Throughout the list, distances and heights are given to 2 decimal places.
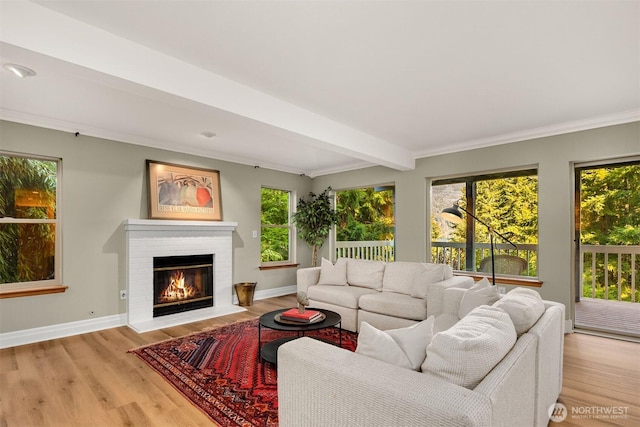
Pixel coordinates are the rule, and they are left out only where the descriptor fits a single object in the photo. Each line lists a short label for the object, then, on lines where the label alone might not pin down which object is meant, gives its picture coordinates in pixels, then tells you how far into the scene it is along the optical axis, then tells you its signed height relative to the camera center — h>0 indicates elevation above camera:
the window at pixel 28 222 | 3.64 -0.06
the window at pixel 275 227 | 6.09 -0.19
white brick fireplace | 4.26 -0.52
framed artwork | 4.59 +0.36
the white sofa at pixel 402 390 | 1.05 -0.61
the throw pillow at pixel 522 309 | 1.79 -0.52
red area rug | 2.26 -1.31
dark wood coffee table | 2.88 -0.96
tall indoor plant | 6.21 -0.04
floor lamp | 3.98 +0.03
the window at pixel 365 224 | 6.49 -0.15
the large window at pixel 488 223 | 4.67 -0.10
